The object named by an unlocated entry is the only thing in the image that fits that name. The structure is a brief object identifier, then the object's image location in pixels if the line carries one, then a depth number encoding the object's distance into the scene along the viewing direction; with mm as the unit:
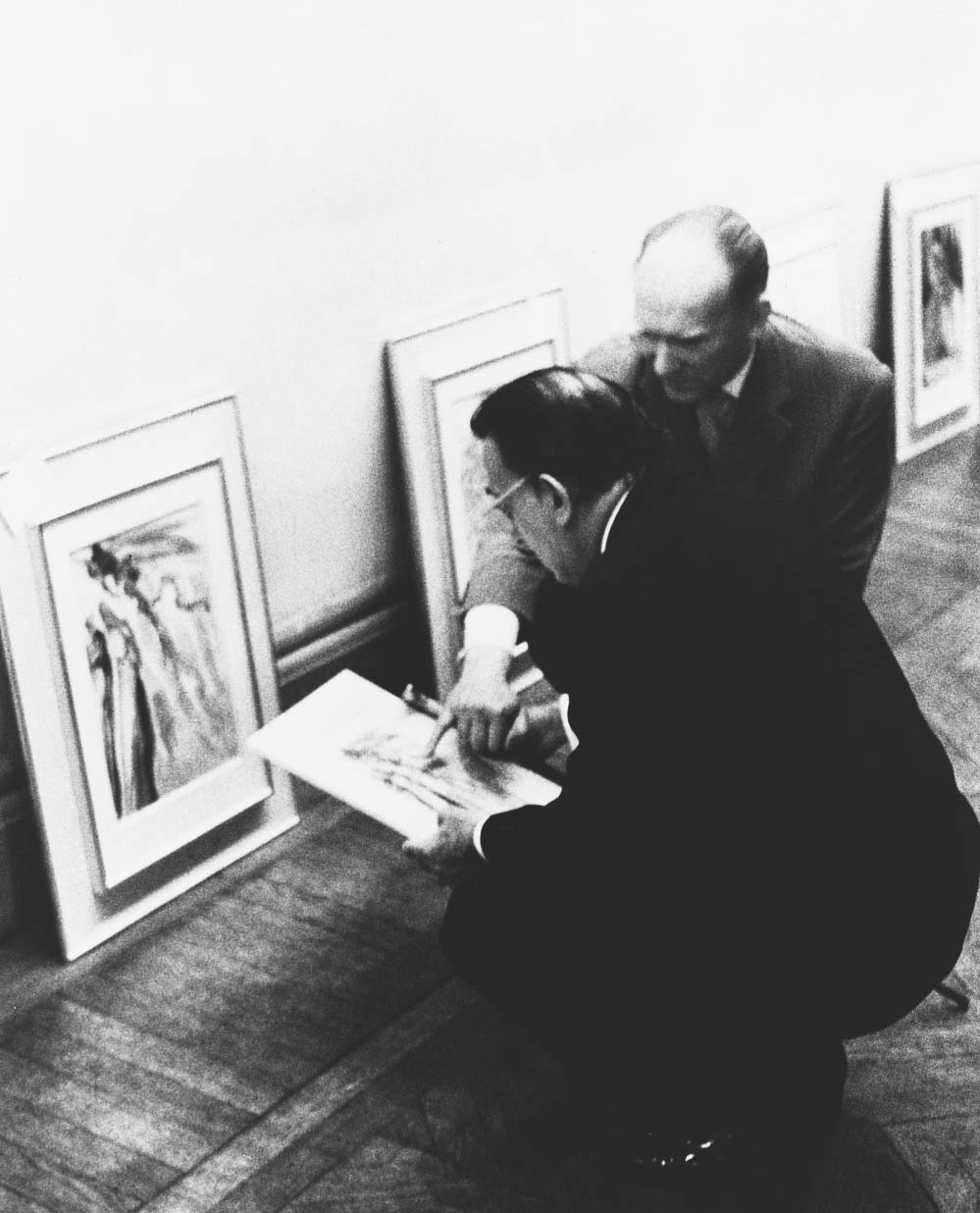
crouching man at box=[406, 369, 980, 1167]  1974
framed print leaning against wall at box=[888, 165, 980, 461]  5129
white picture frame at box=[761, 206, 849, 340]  4543
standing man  2809
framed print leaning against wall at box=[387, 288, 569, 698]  3469
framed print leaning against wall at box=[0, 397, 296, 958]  2785
